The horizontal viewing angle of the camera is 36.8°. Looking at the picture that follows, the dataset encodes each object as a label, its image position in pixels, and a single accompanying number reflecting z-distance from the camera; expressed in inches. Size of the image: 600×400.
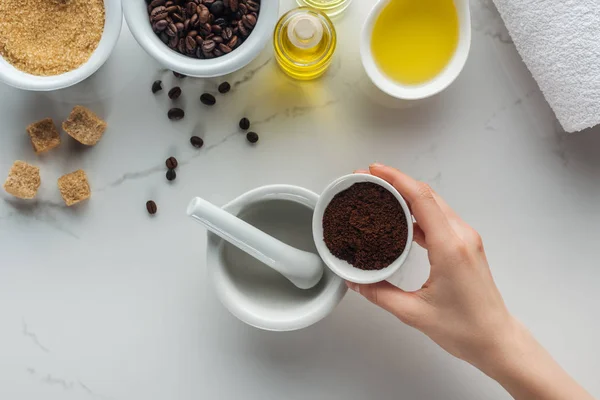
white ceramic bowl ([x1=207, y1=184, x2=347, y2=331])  25.2
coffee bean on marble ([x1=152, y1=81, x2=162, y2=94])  27.7
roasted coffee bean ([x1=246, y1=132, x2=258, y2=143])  27.7
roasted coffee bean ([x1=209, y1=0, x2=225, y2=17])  26.2
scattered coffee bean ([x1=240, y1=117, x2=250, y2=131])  27.8
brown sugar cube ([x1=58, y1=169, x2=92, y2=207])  27.5
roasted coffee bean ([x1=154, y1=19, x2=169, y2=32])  25.9
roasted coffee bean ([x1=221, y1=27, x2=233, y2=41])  26.1
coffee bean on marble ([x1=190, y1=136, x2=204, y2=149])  27.7
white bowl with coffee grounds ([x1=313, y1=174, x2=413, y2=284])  24.4
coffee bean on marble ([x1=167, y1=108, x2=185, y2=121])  27.7
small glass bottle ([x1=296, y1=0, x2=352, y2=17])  27.4
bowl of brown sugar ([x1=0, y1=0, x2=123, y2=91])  26.0
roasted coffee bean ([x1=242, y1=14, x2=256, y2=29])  26.0
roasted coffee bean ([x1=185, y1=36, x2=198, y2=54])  26.0
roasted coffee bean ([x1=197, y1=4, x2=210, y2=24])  26.0
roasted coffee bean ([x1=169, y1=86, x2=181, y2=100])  27.6
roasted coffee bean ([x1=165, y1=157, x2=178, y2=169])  27.7
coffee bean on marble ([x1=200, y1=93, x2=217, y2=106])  27.6
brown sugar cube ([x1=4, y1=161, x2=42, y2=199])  27.3
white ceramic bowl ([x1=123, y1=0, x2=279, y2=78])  25.6
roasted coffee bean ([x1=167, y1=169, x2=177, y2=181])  27.8
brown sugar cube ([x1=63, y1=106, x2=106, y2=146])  27.3
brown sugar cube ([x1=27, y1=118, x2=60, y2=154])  27.5
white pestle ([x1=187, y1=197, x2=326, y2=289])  23.9
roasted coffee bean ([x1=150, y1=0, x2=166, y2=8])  26.1
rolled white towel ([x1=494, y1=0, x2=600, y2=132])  25.9
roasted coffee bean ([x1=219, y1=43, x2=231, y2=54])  26.0
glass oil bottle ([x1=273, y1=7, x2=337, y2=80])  26.4
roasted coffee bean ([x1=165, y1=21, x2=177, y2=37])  26.0
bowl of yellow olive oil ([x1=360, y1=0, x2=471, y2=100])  27.1
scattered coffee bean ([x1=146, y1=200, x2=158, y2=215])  27.8
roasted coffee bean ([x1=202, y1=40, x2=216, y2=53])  25.9
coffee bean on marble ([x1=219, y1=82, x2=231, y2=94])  27.7
